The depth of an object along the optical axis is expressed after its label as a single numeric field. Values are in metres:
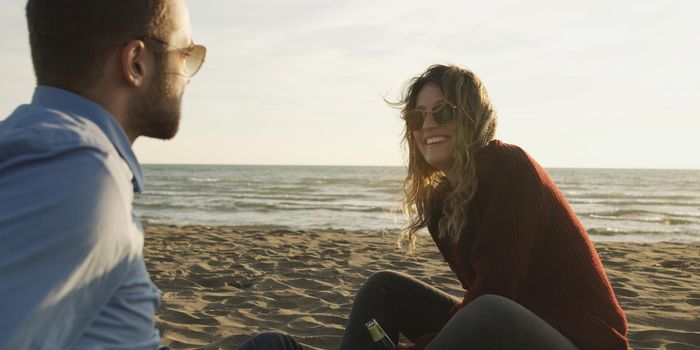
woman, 2.32
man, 1.02
